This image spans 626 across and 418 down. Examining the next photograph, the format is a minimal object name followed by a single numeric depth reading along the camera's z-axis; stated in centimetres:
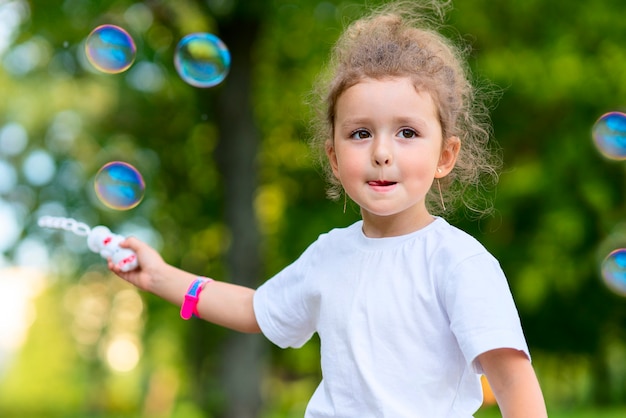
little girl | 213
